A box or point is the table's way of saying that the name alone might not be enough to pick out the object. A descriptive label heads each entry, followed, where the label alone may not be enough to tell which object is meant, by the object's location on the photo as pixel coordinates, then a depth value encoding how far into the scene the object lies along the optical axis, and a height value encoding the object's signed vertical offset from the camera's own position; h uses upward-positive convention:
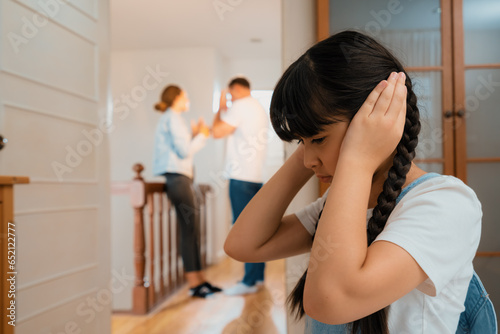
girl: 0.59 -0.05
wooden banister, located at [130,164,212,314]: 3.30 -0.61
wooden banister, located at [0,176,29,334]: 1.25 -0.18
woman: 3.59 -0.01
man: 3.49 +0.18
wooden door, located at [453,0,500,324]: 1.92 +0.22
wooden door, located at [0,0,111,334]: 1.89 +0.07
